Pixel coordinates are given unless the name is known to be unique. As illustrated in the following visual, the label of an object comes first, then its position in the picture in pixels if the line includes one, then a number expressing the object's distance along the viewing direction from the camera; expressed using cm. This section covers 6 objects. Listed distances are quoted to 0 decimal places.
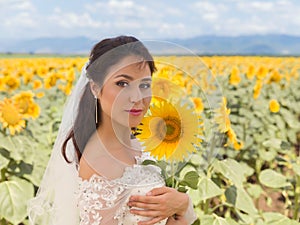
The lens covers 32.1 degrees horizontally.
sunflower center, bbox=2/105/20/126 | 286
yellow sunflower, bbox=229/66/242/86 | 489
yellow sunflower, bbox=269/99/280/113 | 438
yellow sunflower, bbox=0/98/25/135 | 285
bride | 126
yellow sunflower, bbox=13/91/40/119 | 330
